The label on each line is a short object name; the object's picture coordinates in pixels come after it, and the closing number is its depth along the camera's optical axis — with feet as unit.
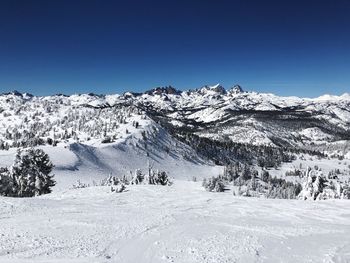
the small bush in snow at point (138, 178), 312.29
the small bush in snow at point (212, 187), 284.65
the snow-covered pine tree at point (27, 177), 197.98
